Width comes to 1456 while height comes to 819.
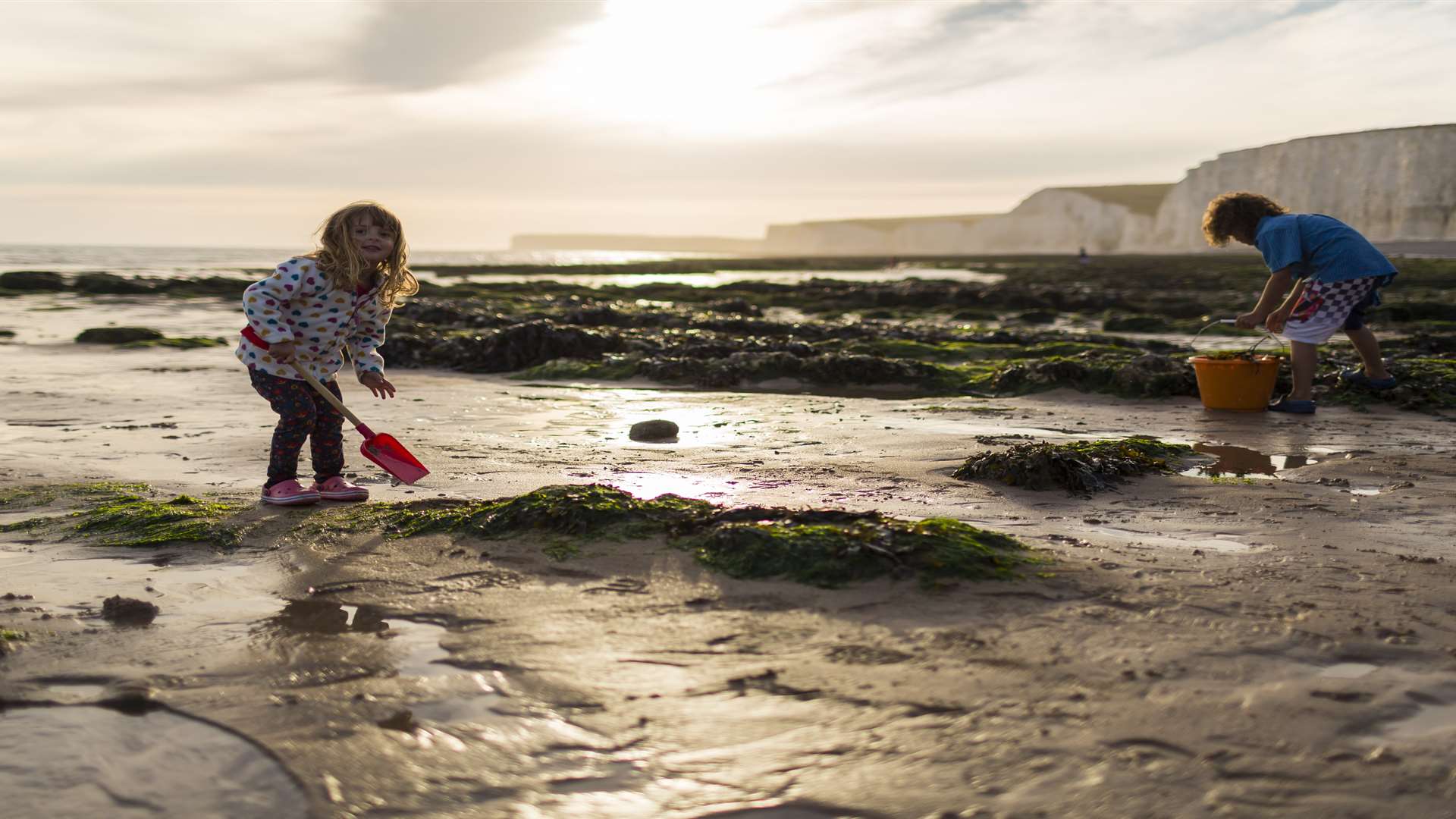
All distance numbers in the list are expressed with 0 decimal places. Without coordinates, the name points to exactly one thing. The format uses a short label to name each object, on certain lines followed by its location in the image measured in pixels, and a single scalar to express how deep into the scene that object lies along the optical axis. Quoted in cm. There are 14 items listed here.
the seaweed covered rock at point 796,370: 927
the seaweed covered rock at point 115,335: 1272
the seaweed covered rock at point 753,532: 329
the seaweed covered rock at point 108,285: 2570
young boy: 691
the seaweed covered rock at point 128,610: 298
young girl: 445
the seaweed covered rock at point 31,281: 2625
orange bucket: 714
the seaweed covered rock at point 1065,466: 460
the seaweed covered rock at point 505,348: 1084
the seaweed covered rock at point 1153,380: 811
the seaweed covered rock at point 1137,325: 1606
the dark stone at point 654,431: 626
